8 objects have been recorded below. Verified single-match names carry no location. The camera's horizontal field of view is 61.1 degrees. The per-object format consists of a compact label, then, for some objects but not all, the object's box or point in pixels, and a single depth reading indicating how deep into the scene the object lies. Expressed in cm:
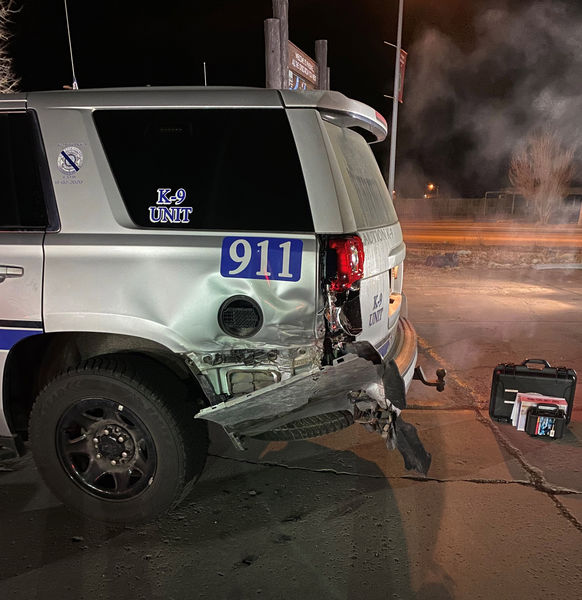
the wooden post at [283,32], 775
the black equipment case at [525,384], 379
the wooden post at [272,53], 774
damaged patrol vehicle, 247
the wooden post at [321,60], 1062
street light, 7925
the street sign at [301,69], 841
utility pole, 1366
